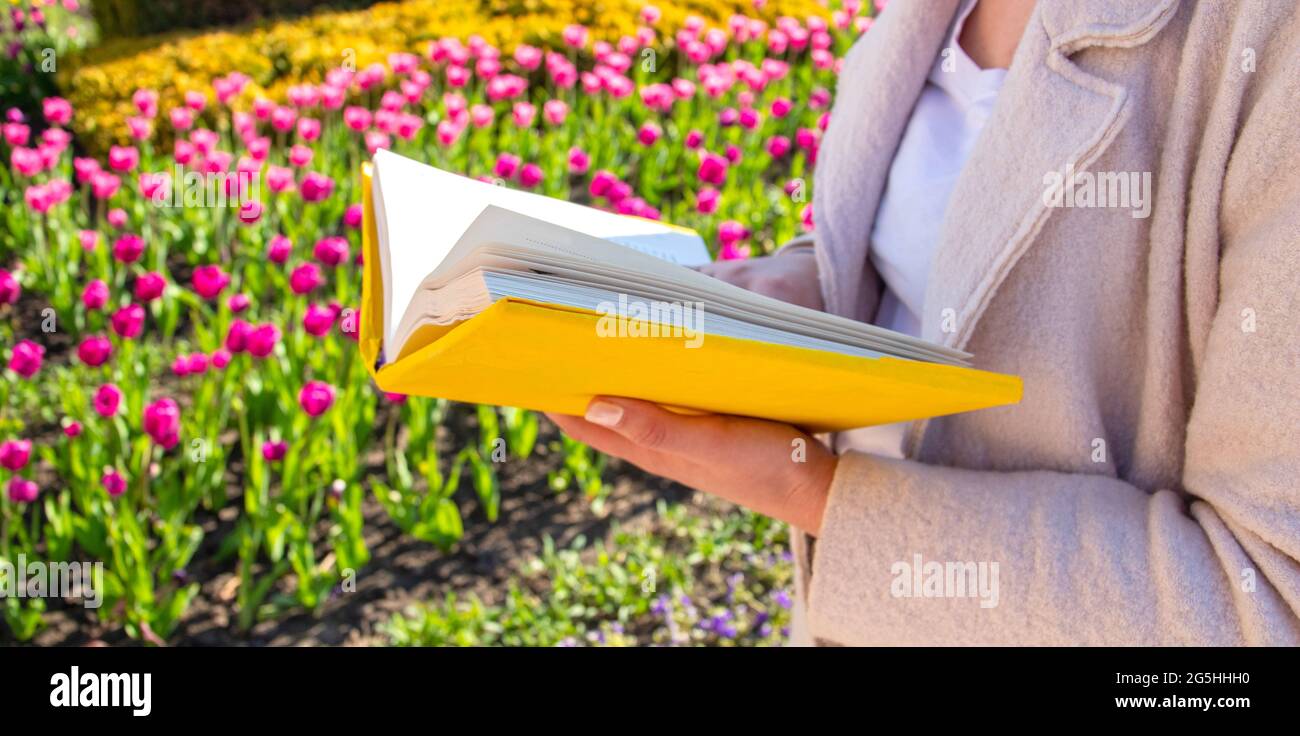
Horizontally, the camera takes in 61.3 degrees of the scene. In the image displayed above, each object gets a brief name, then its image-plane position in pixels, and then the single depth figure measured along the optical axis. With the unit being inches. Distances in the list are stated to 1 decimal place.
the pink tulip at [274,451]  88.7
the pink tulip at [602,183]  113.2
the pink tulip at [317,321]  92.1
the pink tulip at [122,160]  119.6
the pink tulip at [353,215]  107.5
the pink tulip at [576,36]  152.9
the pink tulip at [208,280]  93.6
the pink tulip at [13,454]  82.4
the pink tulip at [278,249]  104.7
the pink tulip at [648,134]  130.6
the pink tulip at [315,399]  87.2
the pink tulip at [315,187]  109.7
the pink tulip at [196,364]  93.1
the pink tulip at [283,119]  124.0
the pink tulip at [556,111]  136.3
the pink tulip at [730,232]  109.1
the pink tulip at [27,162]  118.6
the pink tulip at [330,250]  101.6
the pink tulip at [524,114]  136.6
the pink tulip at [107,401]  85.5
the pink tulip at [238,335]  88.4
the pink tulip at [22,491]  85.5
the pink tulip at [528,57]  153.7
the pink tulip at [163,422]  83.5
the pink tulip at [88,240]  111.3
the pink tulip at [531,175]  114.7
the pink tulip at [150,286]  95.8
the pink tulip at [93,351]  88.0
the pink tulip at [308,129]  125.8
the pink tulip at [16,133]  122.3
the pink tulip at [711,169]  120.0
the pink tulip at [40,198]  111.7
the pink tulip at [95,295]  96.9
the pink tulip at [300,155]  116.4
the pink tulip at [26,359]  90.5
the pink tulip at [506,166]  120.5
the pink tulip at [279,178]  116.1
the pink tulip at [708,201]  119.9
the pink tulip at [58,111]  131.4
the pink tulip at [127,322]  91.4
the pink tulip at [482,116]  131.6
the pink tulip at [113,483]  83.3
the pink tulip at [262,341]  88.1
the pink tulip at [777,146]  131.2
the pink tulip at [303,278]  96.3
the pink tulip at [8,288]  96.3
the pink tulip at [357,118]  125.2
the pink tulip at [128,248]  99.0
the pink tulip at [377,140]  125.3
